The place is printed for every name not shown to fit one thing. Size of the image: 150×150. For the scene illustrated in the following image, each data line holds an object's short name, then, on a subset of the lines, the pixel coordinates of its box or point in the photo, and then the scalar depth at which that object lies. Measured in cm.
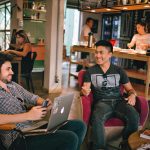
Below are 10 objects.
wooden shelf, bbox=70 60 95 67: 595
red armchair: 275
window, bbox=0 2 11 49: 964
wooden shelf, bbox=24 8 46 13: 851
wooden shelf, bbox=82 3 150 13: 557
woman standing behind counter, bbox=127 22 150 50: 553
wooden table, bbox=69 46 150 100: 420
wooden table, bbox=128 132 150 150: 199
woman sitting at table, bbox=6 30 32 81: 489
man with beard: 183
